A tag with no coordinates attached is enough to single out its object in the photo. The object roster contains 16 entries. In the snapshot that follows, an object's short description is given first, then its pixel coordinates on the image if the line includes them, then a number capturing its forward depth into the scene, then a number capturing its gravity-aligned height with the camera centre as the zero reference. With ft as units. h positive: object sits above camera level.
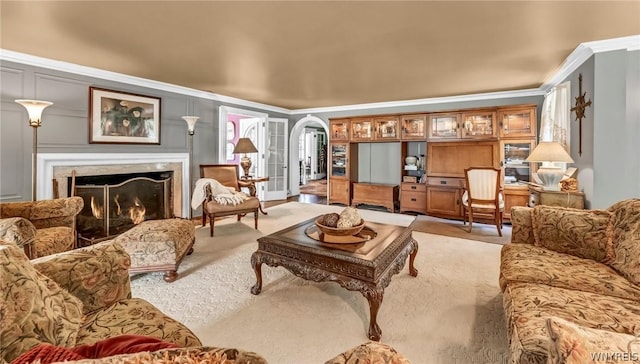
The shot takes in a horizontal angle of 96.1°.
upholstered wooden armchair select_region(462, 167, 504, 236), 14.17 -0.64
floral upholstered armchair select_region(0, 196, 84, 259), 6.63 -1.34
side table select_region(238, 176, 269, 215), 16.31 -0.36
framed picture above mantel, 13.48 +2.93
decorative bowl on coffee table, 7.39 -1.35
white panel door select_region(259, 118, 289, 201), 23.38 +1.59
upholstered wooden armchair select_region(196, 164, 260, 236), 13.39 -1.12
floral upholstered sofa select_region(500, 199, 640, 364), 2.41 -1.71
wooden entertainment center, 15.92 +1.68
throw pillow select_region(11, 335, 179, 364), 1.81 -1.44
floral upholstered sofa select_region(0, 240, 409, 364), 1.83 -1.52
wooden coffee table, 6.15 -1.94
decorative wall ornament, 10.98 +2.85
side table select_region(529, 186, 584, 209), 10.61 -0.68
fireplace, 11.99 +0.38
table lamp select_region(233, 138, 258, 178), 17.74 +1.86
